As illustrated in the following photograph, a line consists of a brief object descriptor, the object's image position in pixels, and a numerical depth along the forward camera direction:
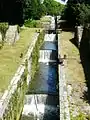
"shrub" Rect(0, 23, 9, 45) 26.11
